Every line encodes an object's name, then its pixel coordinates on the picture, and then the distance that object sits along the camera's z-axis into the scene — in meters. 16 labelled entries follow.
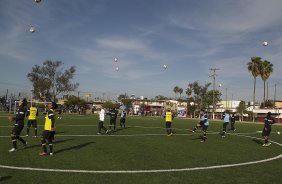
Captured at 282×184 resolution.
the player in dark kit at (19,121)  9.37
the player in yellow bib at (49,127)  8.73
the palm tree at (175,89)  99.96
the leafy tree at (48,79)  56.43
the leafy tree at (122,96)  108.47
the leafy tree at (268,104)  75.90
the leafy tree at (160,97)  120.09
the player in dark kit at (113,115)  19.25
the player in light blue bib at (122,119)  21.70
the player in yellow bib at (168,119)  16.02
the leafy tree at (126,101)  90.60
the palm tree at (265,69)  52.97
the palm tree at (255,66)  52.89
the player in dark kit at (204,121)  13.89
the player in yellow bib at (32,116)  14.01
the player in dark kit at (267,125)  13.19
